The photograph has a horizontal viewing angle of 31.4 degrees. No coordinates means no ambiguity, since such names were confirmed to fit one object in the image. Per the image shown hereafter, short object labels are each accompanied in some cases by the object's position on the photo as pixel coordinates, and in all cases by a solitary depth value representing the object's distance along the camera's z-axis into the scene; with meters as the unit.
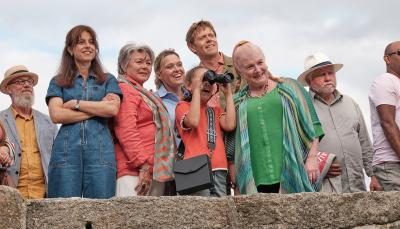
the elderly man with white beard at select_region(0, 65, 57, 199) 6.32
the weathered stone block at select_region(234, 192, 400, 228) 4.77
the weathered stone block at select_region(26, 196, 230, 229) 4.41
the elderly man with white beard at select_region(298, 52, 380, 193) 6.41
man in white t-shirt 6.17
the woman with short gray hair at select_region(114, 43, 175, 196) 5.63
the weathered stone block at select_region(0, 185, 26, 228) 4.25
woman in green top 5.39
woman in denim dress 5.50
